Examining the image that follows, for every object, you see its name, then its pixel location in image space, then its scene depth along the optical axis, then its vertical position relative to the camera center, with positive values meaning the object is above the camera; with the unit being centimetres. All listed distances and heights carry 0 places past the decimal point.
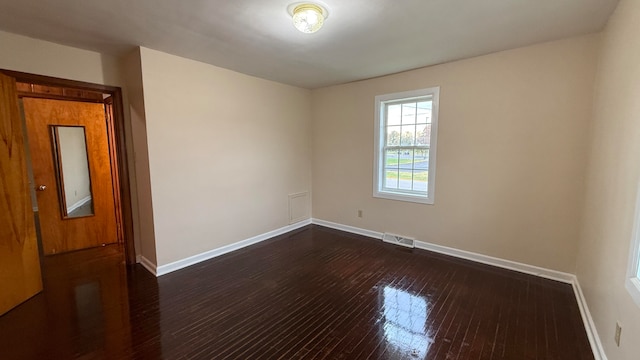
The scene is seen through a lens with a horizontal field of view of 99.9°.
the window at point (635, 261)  147 -59
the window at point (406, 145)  380 +14
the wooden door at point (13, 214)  246 -55
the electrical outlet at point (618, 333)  162 -108
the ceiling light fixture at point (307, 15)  204 +107
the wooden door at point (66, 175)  359 -27
